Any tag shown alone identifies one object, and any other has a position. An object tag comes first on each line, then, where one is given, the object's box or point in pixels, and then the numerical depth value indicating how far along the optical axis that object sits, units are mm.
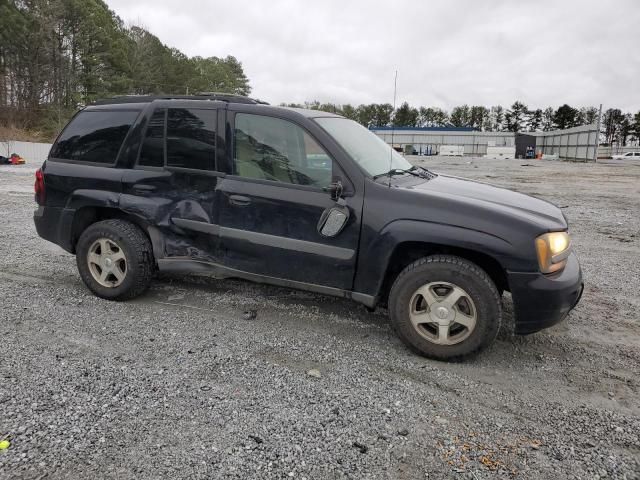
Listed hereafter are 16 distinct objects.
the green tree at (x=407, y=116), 110875
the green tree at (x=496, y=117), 114938
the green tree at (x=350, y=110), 90288
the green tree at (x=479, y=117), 114444
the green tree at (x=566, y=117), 102631
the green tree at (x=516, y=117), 112312
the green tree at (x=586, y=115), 101981
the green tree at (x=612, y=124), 108938
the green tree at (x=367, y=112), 105625
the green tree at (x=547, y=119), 110362
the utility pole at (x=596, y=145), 48775
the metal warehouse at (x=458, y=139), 76500
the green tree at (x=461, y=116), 114800
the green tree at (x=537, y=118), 112312
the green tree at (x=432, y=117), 115875
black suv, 3328
